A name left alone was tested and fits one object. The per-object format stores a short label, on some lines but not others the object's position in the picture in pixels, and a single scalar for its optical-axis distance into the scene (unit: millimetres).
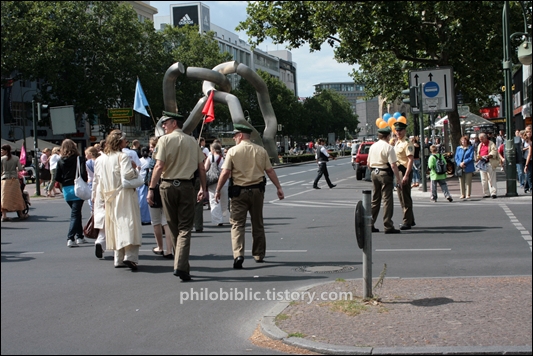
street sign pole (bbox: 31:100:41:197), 28438
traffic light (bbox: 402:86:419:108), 22000
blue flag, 18641
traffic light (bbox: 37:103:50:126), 28438
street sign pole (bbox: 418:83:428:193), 21750
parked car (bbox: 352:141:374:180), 33094
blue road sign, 22781
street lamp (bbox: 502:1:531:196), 19391
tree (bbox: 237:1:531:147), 23828
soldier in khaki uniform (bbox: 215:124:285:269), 9234
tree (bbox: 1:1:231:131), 49781
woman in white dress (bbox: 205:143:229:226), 14742
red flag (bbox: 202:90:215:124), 16350
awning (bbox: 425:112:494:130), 40781
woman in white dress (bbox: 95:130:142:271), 9320
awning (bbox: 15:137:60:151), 47594
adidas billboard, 113438
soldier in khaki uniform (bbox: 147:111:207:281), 8430
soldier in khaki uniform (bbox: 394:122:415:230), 12977
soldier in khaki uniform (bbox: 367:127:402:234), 12367
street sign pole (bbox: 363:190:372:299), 6789
